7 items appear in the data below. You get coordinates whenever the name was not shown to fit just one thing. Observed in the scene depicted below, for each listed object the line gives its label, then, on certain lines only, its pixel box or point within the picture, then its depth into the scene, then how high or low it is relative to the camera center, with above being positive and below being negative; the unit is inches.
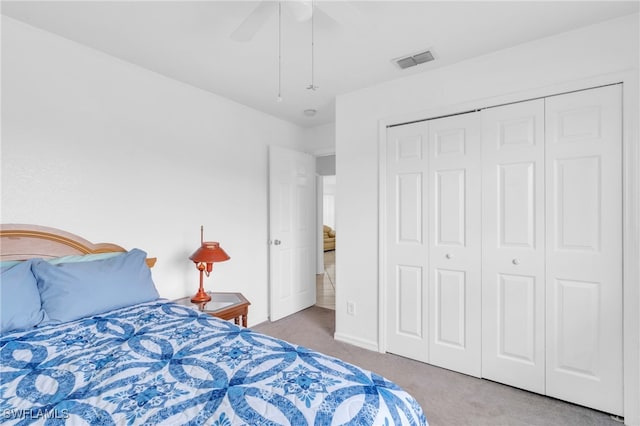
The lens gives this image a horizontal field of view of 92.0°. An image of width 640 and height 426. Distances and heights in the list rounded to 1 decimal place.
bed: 36.6 -23.2
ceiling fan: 57.1 +38.0
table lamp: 97.4 -14.4
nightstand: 93.8 -29.5
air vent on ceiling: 90.4 +45.5
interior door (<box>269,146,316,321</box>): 139.1 -9.6
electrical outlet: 116.8 -36.7
